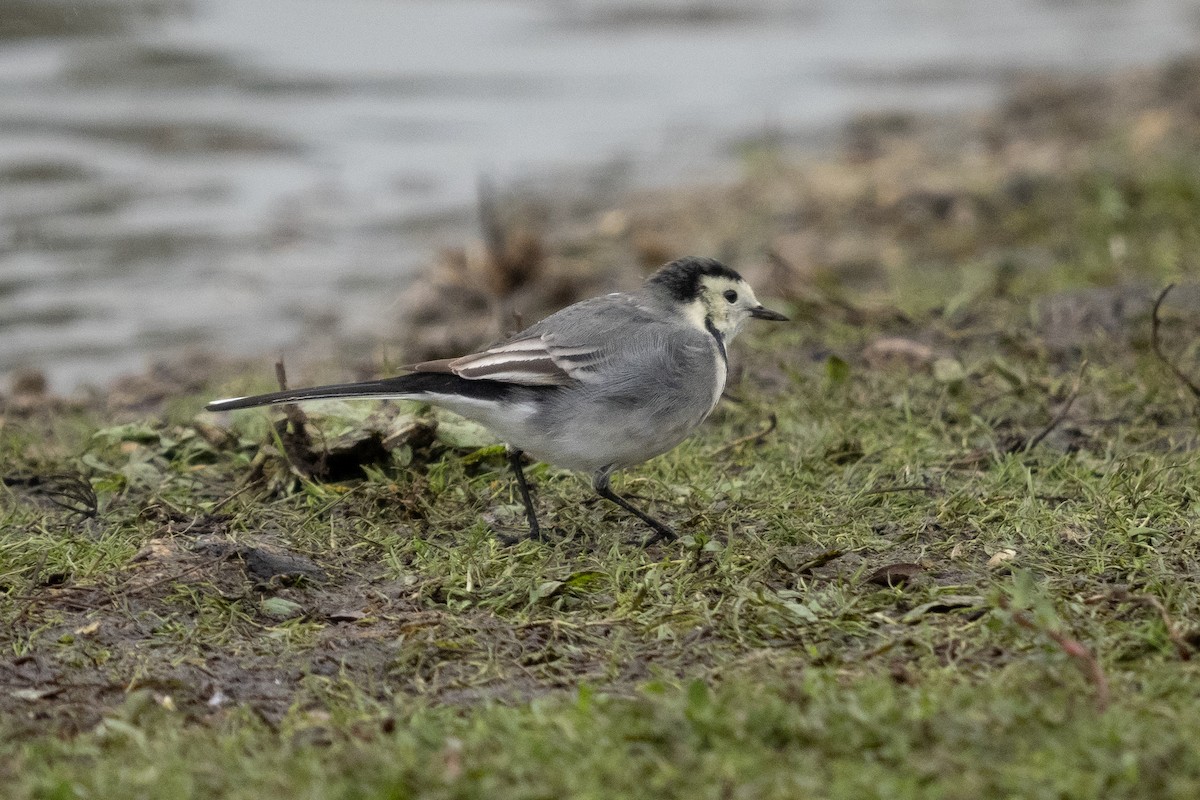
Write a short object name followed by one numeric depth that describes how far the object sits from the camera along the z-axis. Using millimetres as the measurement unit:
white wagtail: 10039
